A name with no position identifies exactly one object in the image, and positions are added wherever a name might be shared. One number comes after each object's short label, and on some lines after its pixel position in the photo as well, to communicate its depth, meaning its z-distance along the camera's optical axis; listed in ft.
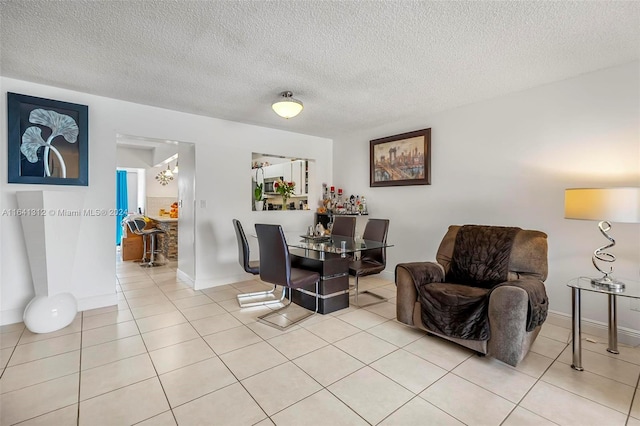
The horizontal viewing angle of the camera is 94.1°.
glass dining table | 10.34
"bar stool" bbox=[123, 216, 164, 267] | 17.35
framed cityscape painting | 13.24
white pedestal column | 8.78
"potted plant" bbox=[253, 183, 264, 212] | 16.06
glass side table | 6.66
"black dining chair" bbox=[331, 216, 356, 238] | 13.52
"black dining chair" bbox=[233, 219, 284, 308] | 10.91
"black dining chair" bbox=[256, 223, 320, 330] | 9.16
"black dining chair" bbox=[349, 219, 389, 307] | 11.10
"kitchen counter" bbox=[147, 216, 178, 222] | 18.24
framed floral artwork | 9.34
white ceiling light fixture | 9.75
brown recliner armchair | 6.78
